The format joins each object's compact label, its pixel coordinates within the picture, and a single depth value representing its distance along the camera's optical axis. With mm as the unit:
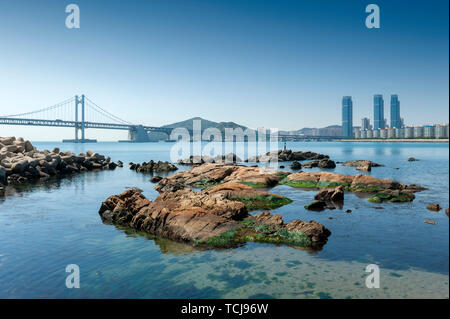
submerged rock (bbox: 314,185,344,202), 23984
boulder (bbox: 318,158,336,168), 56409
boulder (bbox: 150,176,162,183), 39156
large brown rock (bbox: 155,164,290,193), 32812
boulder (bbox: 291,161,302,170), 55503
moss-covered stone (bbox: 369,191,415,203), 23594
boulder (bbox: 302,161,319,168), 57416
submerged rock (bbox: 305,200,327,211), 21312
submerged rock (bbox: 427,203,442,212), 20198
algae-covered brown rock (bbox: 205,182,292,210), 23134
